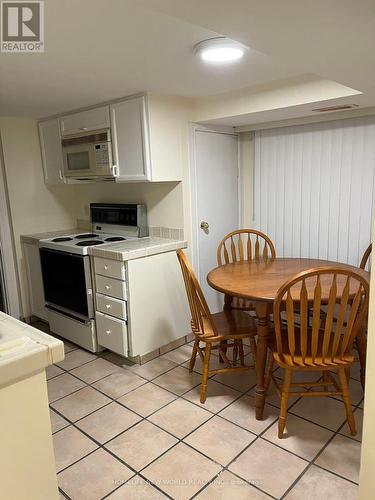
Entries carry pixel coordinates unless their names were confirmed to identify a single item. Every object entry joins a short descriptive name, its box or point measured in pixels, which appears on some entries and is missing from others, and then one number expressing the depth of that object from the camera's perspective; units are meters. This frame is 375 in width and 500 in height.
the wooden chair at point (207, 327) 2.30
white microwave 3.03
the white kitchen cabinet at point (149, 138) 2.75
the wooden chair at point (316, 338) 1.84
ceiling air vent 2.47
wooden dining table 2.12
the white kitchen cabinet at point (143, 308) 2.78
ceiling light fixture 1.70
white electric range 3.00
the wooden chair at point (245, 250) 2.85
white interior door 3.14
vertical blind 2.78
